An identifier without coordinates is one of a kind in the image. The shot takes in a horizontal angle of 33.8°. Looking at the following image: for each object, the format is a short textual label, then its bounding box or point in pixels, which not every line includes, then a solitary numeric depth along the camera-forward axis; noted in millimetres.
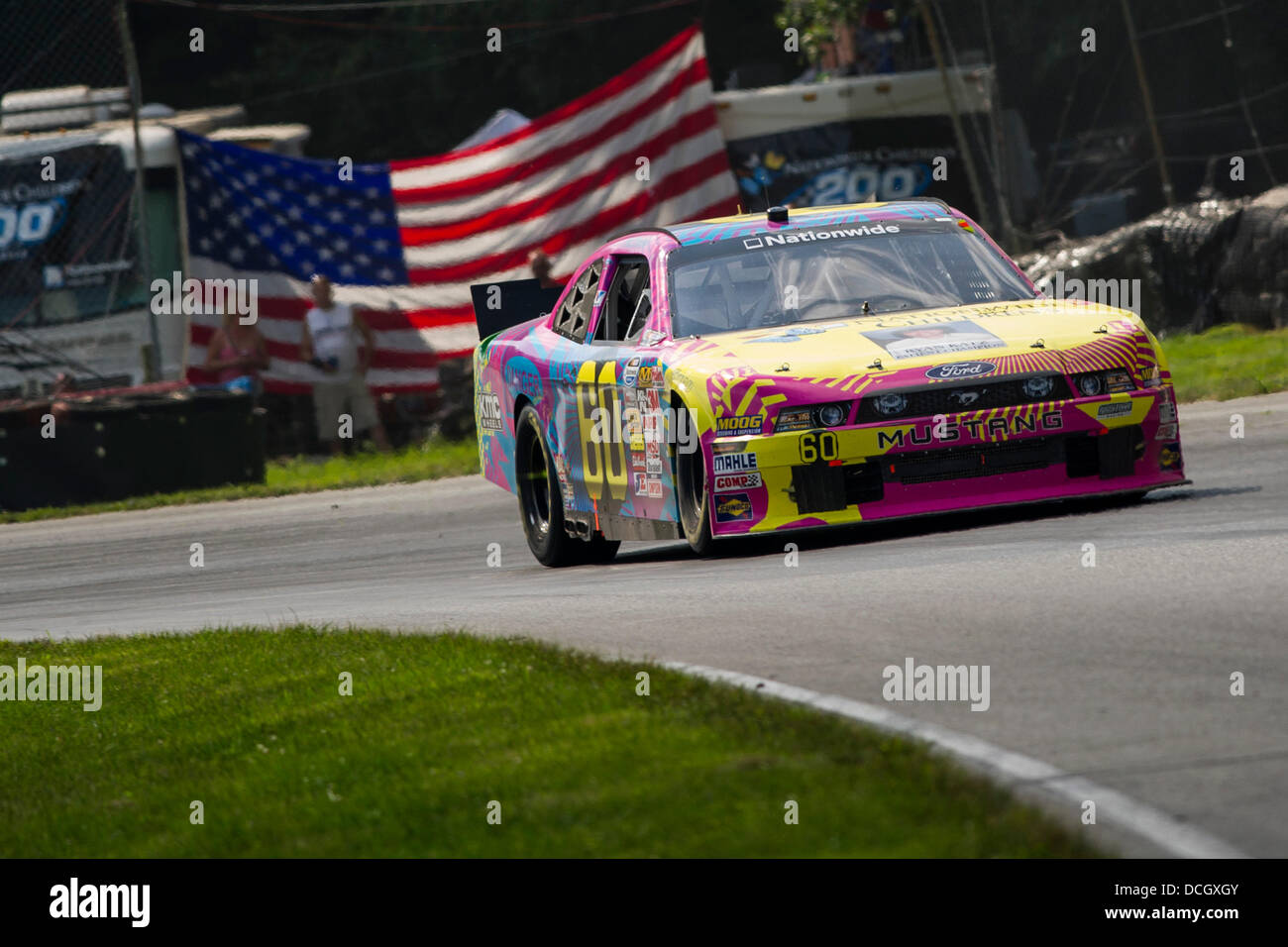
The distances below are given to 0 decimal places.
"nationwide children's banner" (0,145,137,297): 21453
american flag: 21984
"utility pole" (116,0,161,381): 20125
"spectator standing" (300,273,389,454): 21344
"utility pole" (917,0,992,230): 22891
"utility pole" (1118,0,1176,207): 21375
